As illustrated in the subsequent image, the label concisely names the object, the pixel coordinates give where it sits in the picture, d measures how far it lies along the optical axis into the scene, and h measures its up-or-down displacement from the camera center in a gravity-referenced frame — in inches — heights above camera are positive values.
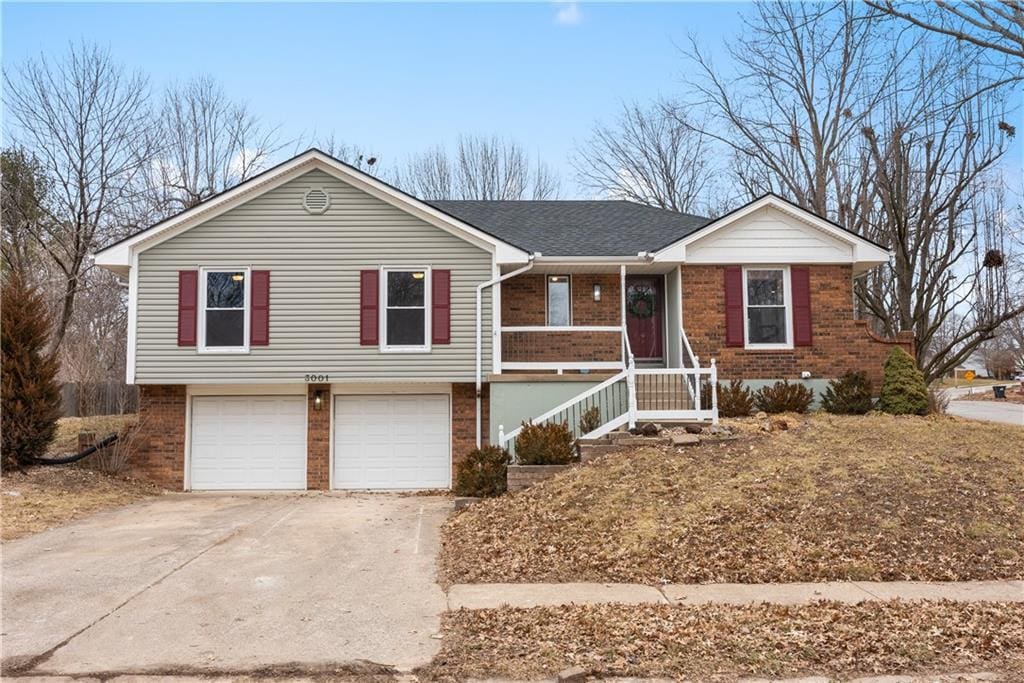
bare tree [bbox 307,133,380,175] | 1107.7 +335.4
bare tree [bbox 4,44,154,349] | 815.7 +206.4
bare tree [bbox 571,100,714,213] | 1131.3 +299.2
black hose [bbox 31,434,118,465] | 529.0 -57.5
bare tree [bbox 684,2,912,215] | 915.4 +297.4
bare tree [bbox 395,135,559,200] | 1170.0 +310.6
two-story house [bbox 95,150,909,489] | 561.3 +36.6
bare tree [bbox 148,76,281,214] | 979.9 +291.2
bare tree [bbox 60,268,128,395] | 655.4 +60.7
